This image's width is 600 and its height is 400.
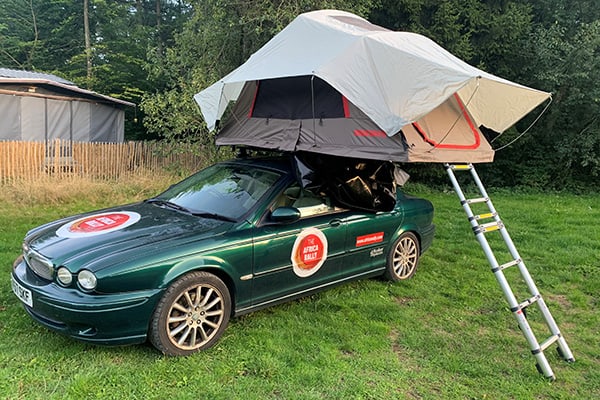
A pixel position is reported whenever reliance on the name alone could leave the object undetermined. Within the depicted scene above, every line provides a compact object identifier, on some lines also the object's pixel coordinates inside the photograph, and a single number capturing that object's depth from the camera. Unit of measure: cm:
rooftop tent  363
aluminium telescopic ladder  333
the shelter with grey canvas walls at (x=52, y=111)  1461
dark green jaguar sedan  304
